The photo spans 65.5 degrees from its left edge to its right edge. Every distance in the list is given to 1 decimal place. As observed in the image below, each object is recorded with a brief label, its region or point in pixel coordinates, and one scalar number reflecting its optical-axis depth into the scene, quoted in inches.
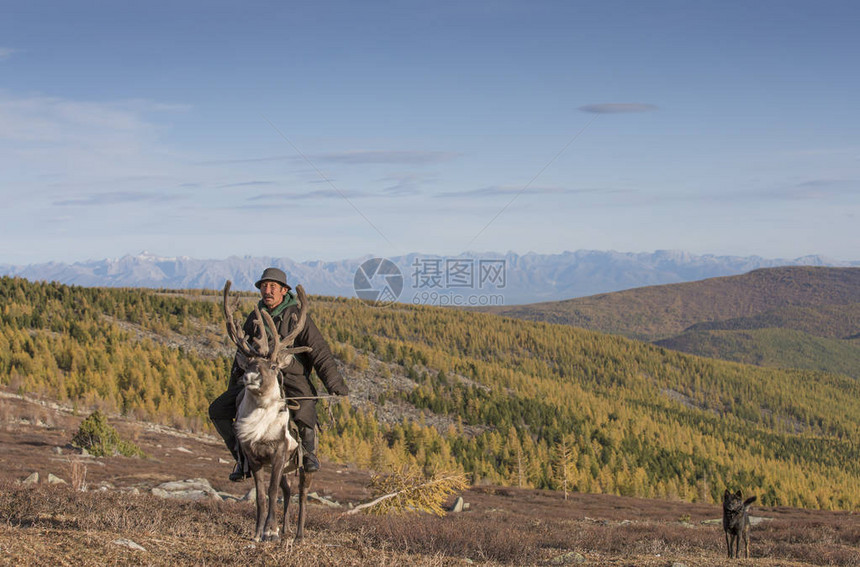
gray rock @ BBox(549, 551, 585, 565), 529.7
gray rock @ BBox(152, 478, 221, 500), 860.0
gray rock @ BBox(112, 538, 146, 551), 345.7
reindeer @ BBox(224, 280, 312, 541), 364.8
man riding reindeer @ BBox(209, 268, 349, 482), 403.2
